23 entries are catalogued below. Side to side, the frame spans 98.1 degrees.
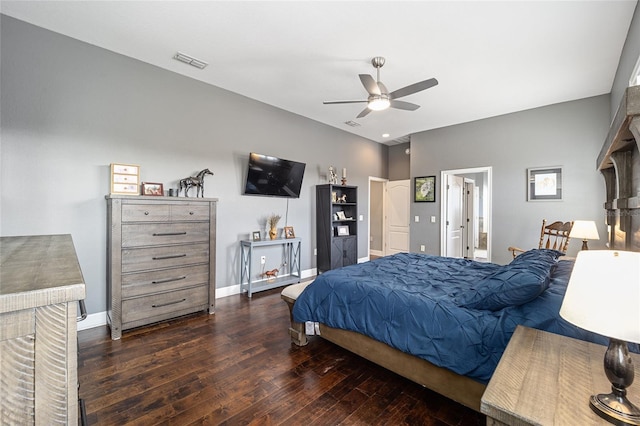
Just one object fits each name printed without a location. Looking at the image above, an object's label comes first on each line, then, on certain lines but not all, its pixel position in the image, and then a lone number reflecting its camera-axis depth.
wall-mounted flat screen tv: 4.15
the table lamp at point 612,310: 0.73
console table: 4.01
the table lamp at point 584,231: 2.96
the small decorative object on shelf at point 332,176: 5.35
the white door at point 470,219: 6.45
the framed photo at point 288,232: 4.66
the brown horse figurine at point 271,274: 4.36
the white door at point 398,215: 6.81
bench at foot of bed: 2.54
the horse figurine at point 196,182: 3.42
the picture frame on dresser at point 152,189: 3.17
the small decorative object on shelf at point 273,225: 4.34
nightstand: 0.80
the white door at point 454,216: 5.58
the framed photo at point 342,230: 5.42
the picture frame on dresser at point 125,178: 2.94
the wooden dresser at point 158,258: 2.70
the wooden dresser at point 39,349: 0.58
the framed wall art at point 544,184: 4.30
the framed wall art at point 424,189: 5.68
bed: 1.59
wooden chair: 3.54
